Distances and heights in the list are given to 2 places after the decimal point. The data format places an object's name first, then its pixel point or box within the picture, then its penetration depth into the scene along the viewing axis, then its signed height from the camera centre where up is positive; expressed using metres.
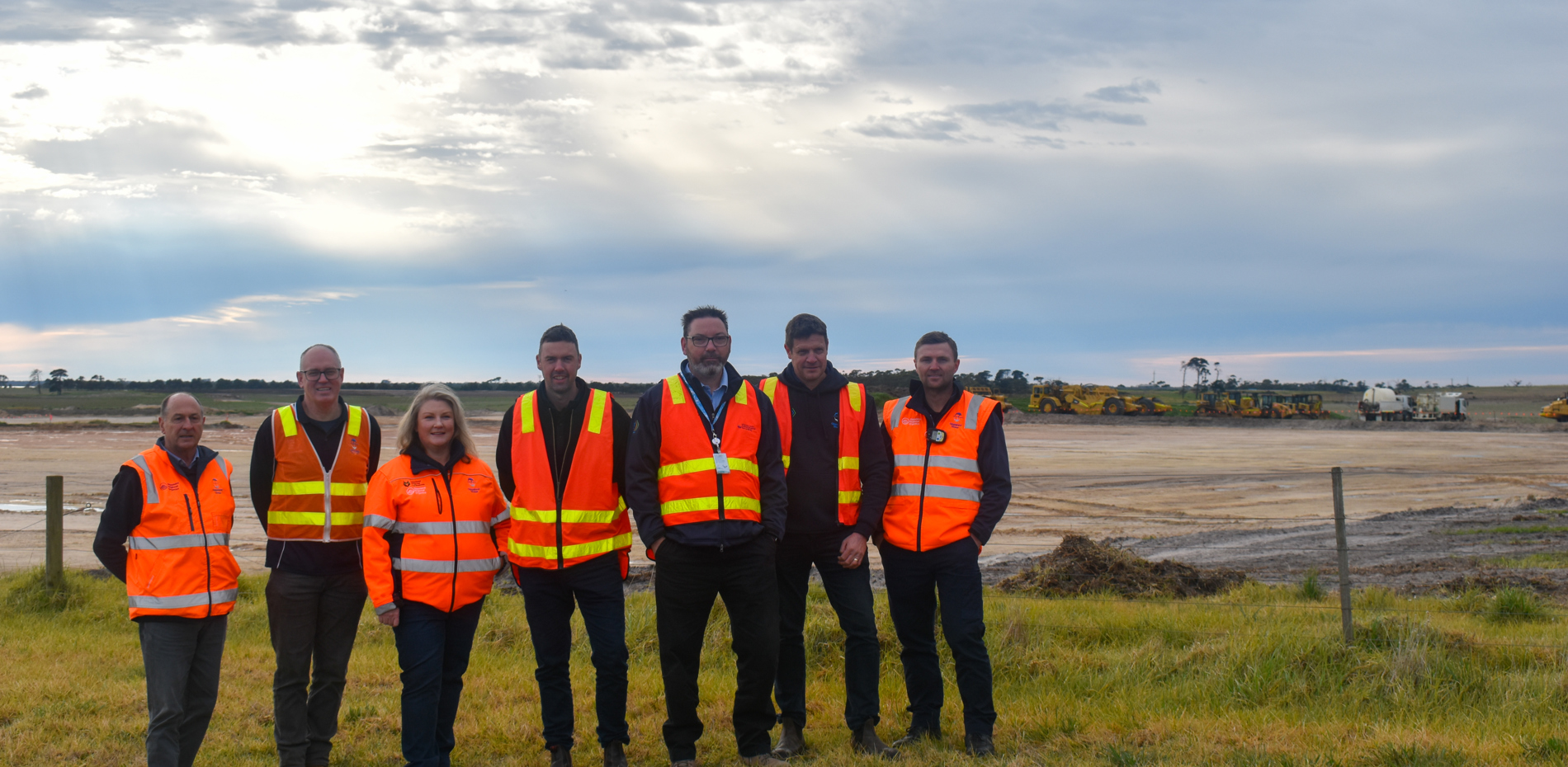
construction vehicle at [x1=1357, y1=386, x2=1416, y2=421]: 61.22 -0.48
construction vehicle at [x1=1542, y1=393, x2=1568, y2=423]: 54.59 -0.98
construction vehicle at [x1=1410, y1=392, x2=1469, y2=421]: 57.75 -0.73
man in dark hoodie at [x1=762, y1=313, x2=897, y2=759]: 4.84 -0.45
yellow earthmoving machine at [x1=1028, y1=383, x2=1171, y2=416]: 62.03 -0.06
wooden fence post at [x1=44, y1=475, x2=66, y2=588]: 8.53 -1.04
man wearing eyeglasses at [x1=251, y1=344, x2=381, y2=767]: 4.54 -0.62
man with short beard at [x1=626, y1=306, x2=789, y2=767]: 4.49 -0.49
